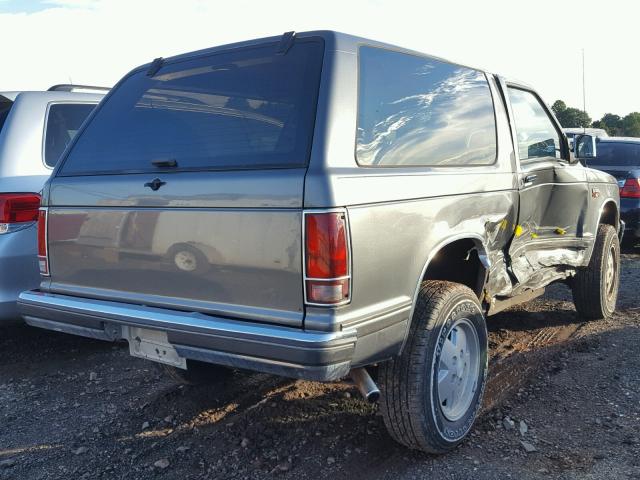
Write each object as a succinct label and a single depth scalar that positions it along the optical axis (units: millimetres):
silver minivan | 4188
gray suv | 2559
